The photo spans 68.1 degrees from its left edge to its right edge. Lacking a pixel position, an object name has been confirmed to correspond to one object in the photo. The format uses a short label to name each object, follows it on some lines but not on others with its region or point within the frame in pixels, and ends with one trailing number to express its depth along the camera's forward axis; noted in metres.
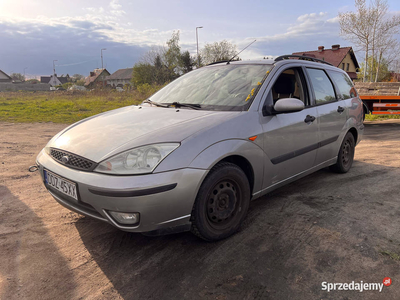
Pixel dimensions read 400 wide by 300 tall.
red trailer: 10.68
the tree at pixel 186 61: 38.15
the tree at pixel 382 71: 28.61
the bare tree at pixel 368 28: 22.06
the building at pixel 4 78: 71.38
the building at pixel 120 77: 83.19
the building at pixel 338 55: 37.19
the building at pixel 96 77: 82.54
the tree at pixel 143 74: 40.94
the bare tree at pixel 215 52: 41.72
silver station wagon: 2.25
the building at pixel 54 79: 96.12
